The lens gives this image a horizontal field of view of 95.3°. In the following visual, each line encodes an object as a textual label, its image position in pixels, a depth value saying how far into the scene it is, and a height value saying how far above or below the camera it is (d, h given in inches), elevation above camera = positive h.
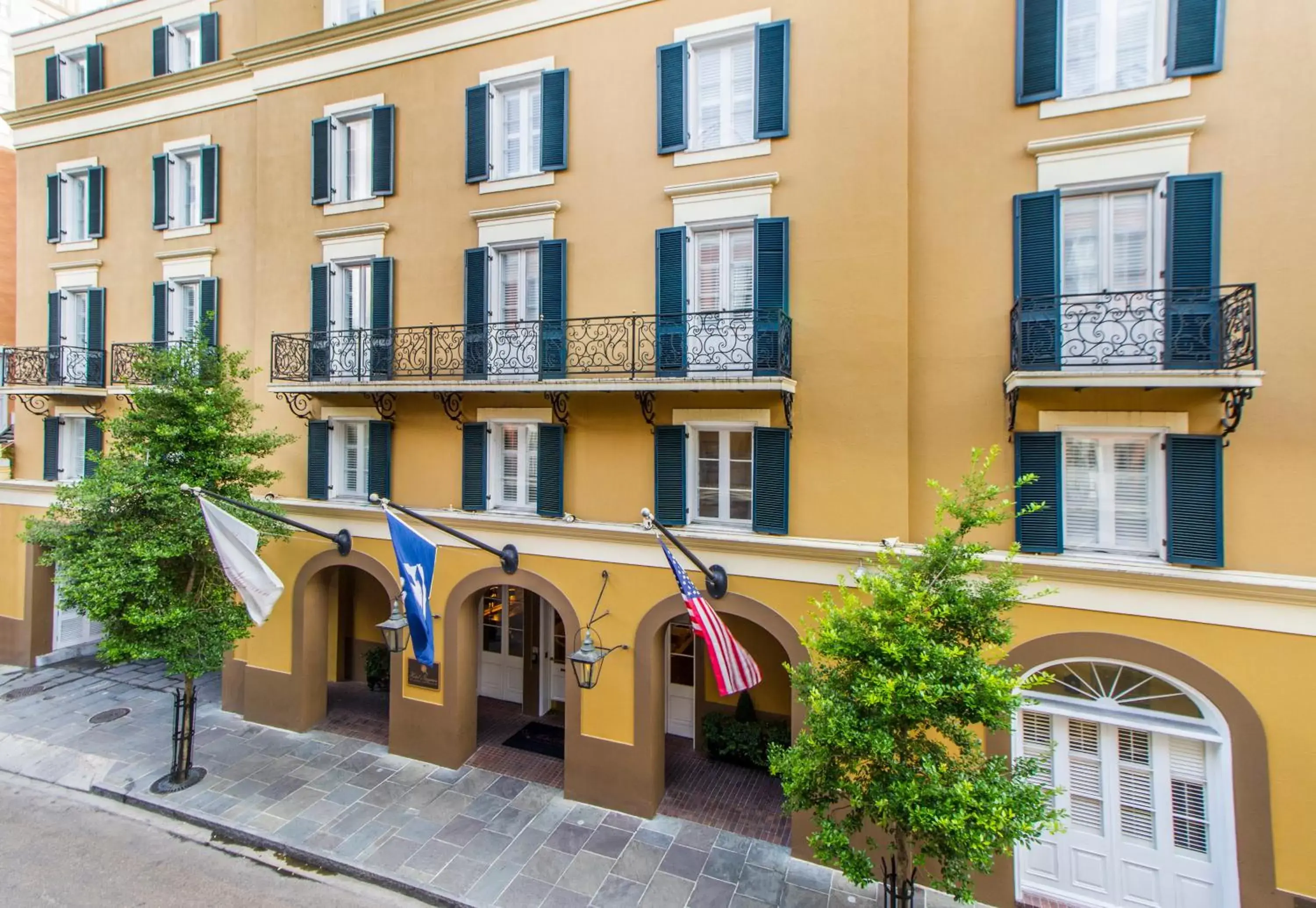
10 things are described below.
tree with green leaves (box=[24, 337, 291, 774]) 399.5 -51.2
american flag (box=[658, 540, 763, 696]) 313.7 -105.0
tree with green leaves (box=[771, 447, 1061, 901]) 236.1 -108.9
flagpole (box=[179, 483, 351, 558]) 395.2 -60.6
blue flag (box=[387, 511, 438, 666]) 350.9 -73.0
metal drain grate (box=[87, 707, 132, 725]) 546.0 -244.2
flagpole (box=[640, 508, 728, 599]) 367.9 -79.7
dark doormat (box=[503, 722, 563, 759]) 506.9 -248.8
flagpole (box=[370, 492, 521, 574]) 366.0 -65.7
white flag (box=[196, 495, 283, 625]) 373.1 -65.3
